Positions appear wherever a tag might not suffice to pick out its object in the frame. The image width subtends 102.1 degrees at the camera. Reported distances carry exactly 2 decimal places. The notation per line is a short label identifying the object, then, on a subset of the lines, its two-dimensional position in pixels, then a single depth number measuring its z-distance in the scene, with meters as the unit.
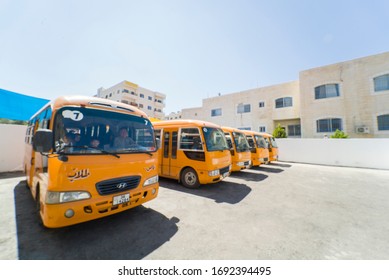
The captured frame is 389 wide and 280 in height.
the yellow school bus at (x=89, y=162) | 2.33
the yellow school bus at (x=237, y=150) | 7.43
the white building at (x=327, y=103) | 14.49
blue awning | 8.60
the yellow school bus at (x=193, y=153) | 5.38
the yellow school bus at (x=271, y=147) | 11.42
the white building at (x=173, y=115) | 62.40
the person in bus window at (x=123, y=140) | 3.07
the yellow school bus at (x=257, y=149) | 9.37
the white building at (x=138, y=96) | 41.93
